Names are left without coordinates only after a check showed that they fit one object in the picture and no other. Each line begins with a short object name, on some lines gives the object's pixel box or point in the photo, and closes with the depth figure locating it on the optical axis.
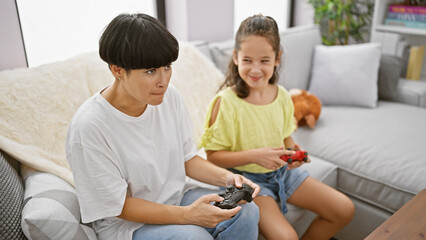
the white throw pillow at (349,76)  2.26
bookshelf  2.71
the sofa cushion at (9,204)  0.94
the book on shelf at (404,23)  2.57
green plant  2.87
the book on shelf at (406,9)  2.54
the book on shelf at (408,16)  2.56
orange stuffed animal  2.02
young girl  1.34
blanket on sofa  1.24
